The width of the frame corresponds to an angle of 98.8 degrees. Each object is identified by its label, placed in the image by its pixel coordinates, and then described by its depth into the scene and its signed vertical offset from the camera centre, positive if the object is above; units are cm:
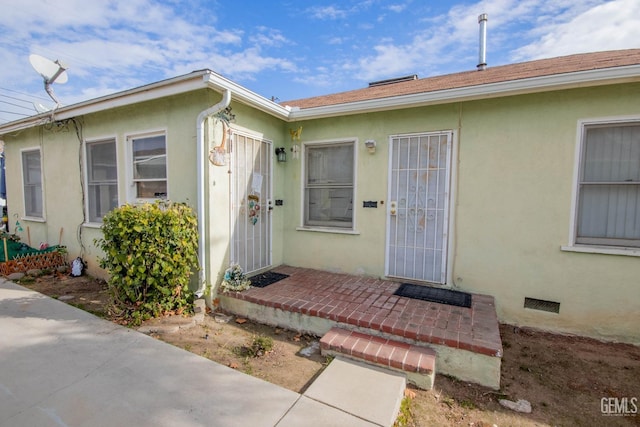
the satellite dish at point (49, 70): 534 +244
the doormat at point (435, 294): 367 -138
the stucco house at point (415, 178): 337 +28
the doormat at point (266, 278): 434 -139
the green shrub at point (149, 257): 337 -79
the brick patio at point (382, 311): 273 -139
